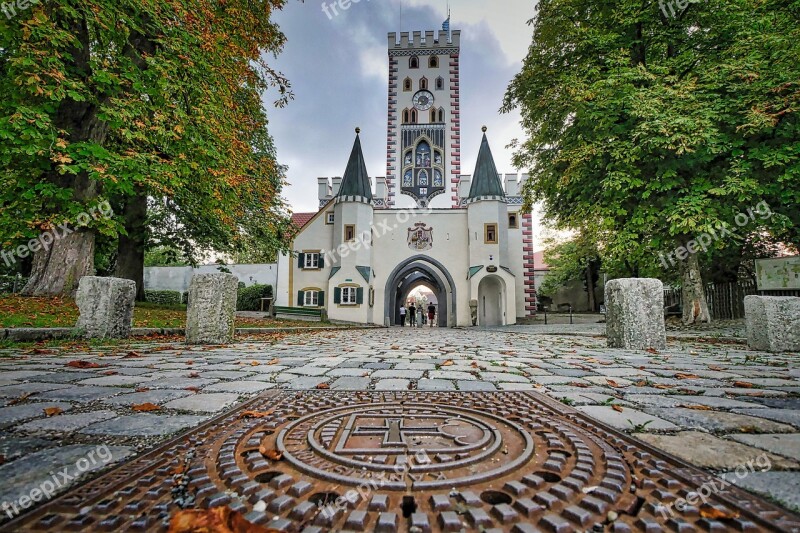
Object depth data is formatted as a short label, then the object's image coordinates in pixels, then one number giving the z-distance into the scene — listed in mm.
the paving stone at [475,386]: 2798
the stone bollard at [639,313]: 5824
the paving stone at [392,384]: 2781
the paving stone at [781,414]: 1979
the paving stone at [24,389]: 2387
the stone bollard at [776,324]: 5297
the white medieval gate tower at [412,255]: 21183
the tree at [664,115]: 7941
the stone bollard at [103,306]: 5824
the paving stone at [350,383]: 2774
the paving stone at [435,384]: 2807
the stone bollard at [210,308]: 5957
